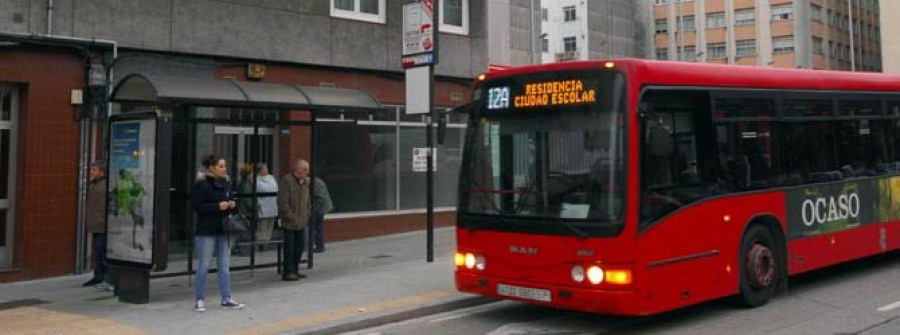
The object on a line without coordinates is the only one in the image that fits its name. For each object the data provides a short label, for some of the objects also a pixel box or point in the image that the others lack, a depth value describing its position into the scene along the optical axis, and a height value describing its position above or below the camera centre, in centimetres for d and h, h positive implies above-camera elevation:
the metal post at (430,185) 1232 +28
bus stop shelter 921 +59
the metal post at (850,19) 7500 +1776
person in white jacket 1169 -12
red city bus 723 +16
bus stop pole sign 1232 +226
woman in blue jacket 883 -18
